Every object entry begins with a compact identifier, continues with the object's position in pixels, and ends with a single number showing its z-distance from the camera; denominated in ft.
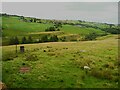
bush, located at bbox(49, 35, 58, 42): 313.89
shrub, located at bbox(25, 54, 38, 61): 105.09
